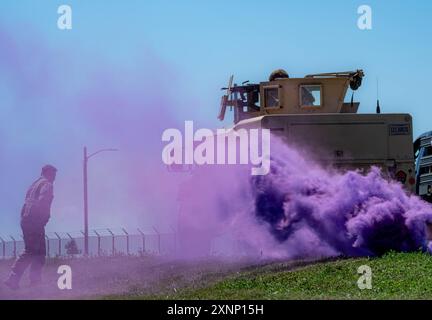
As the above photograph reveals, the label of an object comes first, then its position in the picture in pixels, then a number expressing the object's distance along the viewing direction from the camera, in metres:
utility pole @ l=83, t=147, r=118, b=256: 32.31
